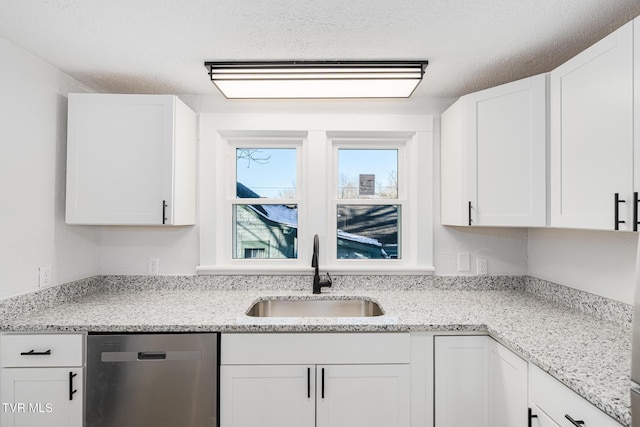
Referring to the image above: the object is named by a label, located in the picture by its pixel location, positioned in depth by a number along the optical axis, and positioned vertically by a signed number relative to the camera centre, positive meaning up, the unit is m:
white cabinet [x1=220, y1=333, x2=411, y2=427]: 1.57 -0.79
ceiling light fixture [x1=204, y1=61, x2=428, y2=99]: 1.75 +0.76
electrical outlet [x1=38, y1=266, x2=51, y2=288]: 1.79 -0.34
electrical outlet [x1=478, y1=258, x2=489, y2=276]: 2.26 -0.35
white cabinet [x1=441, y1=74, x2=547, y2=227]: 1.69 +0.34
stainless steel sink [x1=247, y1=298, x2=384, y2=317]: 2.15 -0.60
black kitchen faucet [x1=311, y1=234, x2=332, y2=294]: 2.10 -0.36
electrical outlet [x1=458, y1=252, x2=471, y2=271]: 2.27 -0.32
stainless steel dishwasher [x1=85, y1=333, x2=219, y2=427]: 1.56 -0.80
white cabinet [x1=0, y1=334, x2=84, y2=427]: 1.53 -0.76
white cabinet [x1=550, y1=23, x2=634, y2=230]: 1.21 +0.34
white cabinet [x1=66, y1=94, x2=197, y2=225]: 1.90 +0.33
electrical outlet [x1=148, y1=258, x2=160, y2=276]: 2.25 -0.35
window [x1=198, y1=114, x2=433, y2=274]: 2.24 +0.16
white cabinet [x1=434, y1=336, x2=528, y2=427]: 1.58 -0.79
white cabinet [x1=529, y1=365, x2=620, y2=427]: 0.99 -0.63
